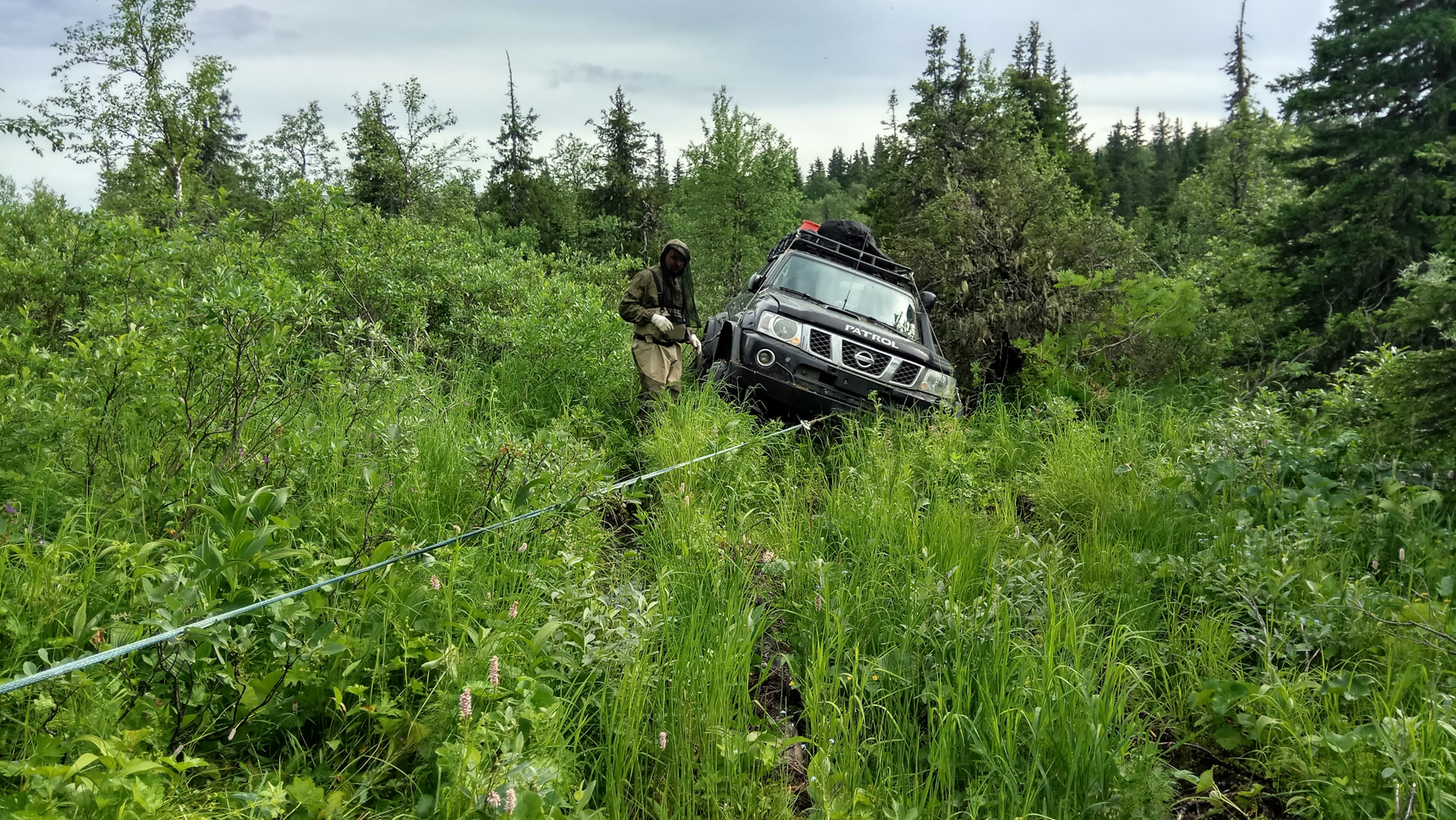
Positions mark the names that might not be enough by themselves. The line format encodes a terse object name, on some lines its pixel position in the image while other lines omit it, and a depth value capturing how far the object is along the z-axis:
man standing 6.81
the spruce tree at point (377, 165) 29.36
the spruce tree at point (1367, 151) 10.00
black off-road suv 6.60
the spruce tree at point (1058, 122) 35.34
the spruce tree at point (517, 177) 39.41
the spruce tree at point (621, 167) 37.09
